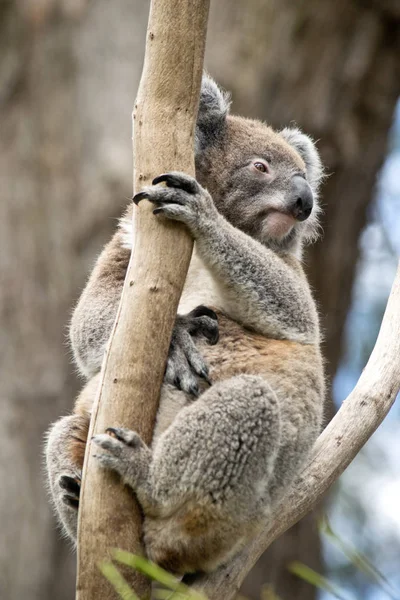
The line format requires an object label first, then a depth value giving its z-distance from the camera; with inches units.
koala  188.7
